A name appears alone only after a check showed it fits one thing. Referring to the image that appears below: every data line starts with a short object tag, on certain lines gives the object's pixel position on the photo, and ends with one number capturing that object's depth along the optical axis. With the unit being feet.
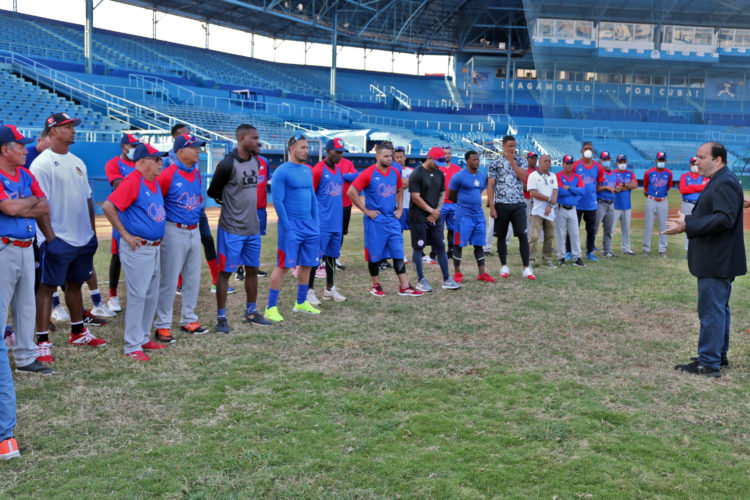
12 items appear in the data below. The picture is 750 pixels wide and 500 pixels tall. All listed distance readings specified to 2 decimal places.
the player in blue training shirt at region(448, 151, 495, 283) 31.19
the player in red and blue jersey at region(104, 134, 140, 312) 23.59
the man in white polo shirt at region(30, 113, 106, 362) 18.89
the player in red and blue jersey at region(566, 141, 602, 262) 38.81
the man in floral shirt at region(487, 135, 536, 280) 32.04
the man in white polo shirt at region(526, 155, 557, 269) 35.45
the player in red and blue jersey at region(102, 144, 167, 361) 18.37
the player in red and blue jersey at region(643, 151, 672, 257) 41.11
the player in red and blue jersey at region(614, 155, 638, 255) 40.96
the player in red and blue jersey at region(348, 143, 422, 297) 27.55
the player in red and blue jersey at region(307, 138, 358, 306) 27.14
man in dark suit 17.02
